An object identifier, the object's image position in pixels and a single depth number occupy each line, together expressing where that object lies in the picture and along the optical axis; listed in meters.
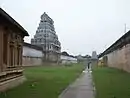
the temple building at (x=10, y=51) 6.50
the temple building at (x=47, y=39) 38.54
